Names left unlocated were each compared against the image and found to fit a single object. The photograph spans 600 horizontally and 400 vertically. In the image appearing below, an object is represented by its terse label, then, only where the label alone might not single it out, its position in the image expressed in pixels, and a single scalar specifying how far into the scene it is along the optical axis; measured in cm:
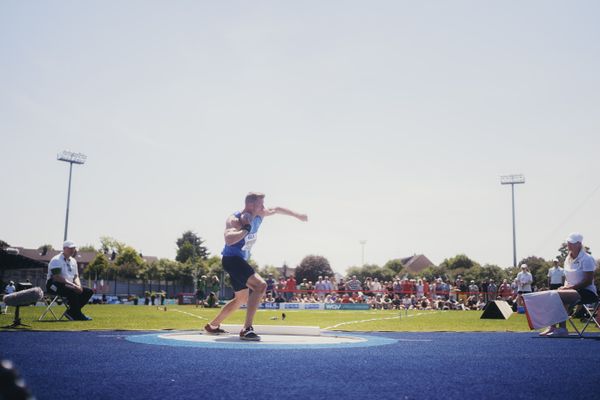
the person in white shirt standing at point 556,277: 1528
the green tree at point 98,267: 8881
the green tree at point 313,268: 9775
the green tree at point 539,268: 7194
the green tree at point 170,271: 7912
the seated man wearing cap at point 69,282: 1090
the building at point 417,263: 12119
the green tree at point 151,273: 7950
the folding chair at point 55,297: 1103
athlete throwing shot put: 651
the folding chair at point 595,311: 808
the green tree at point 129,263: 8475
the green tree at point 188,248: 11212
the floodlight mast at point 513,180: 5439
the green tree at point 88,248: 14088
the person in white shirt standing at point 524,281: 1955
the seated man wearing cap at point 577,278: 802
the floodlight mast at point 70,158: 5247
